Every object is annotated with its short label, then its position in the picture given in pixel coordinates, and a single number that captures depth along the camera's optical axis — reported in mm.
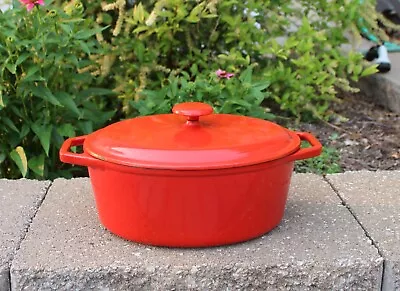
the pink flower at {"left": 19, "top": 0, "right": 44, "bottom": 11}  2049
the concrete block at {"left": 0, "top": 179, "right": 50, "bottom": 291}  1511
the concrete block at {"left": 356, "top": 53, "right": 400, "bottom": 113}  3230
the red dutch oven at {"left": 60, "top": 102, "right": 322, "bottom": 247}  1404
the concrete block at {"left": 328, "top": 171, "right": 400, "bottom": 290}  1501
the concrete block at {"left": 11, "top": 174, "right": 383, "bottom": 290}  1449
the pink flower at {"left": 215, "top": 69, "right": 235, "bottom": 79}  2408
